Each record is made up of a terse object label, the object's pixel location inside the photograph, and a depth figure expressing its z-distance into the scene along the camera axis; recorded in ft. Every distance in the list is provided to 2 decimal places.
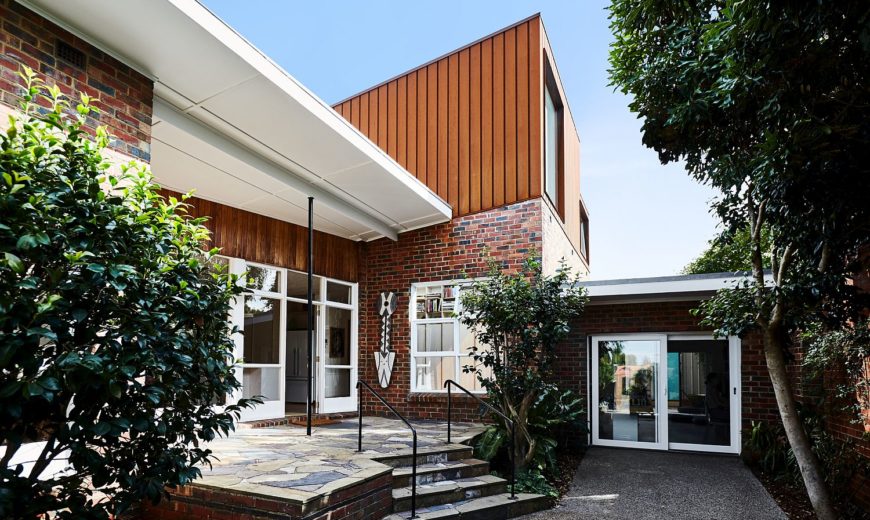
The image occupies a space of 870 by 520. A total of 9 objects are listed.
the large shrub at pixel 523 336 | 24.32
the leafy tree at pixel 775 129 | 11.61
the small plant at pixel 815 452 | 19.43
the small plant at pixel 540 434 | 24.30
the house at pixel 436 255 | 26.48
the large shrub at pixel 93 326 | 7.66
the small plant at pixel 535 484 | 21.73
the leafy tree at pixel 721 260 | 63.90
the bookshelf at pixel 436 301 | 32.58
